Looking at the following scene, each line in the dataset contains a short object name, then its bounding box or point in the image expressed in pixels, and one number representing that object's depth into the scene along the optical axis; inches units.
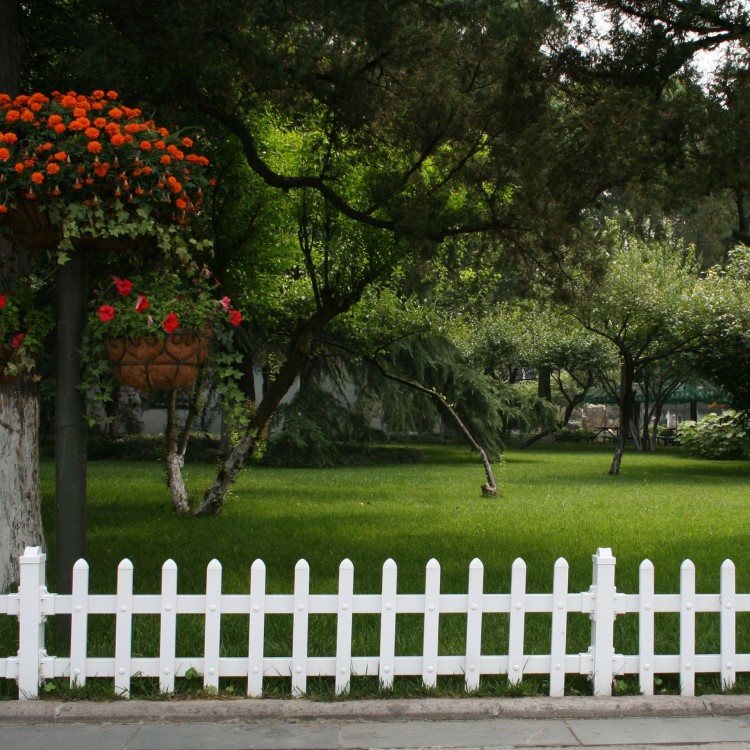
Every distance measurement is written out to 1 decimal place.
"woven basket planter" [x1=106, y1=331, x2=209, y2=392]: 217.2
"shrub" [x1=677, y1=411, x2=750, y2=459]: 1278.2
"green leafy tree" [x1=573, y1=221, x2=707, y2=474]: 1007.0
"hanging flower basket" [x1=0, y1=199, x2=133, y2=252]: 223.3
